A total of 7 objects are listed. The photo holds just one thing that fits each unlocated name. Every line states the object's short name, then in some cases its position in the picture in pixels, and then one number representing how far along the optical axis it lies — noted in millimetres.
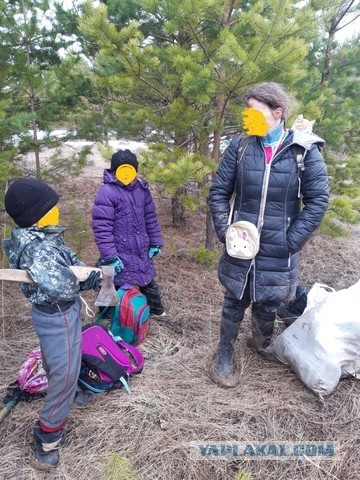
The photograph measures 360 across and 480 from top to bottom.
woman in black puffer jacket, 2238
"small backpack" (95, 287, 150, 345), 2951
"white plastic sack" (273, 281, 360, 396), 2389
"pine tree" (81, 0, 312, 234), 2924
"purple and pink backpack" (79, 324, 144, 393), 2471
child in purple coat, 2916
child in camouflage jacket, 1801
